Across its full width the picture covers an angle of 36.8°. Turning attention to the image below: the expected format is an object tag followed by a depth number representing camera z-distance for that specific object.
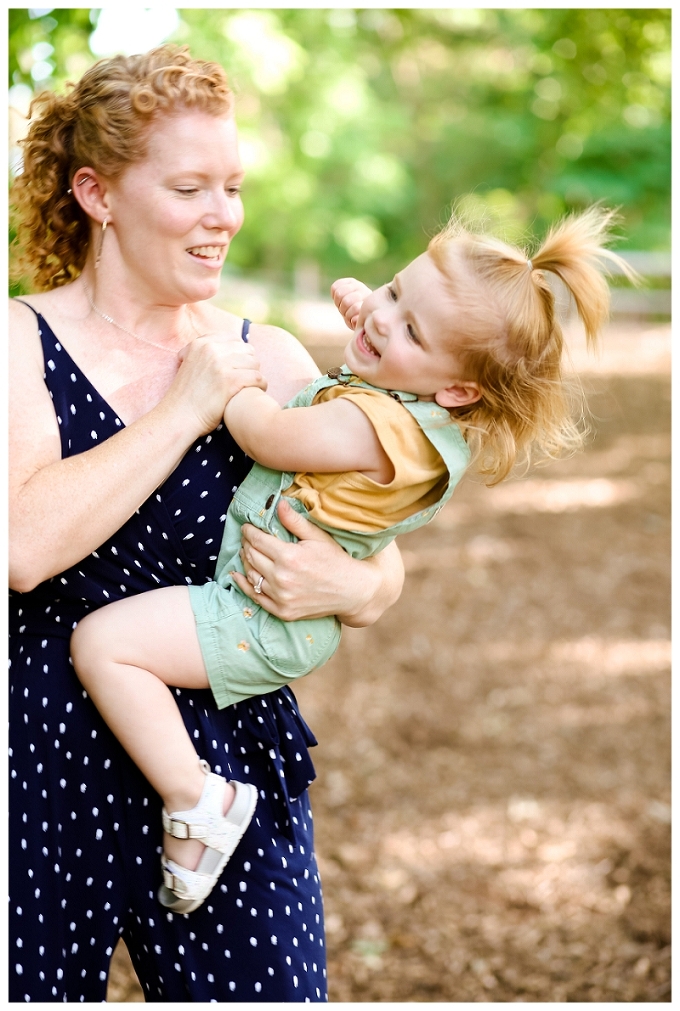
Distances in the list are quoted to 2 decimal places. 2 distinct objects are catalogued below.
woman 1.75
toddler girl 1.71
